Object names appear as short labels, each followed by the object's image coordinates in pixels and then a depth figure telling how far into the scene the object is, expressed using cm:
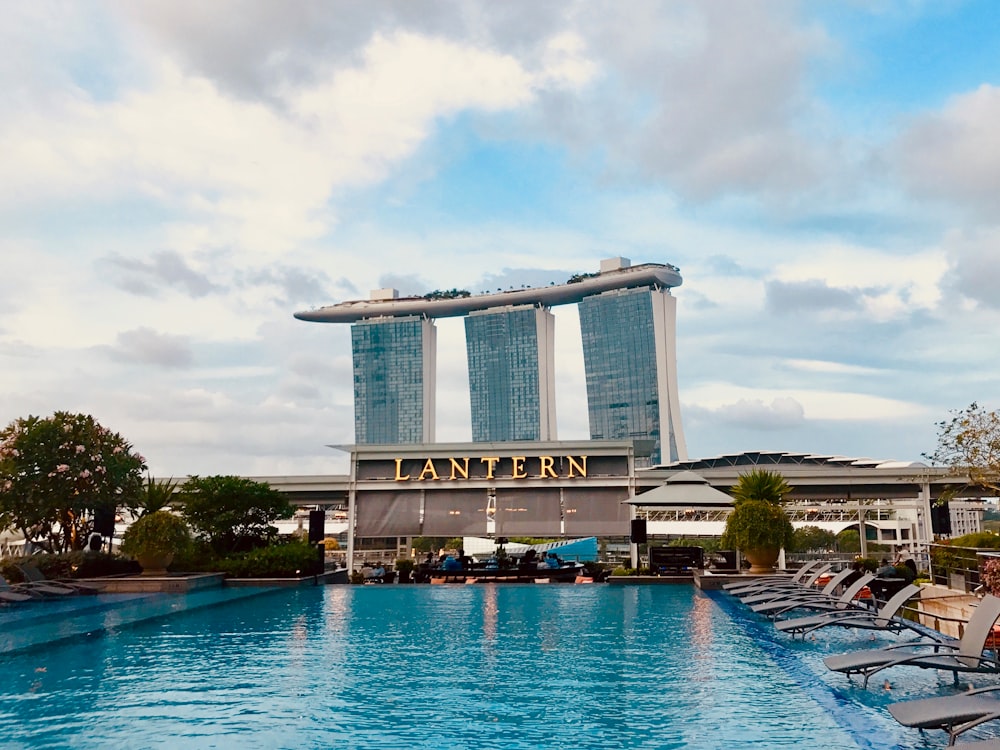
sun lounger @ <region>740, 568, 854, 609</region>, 1501
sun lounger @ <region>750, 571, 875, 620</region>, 1301
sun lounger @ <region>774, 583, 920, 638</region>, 1108
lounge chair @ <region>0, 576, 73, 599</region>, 1823
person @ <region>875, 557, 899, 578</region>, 1830
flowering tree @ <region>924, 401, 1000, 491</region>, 1962
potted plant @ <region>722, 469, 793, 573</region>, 2164
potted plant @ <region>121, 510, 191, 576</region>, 2181
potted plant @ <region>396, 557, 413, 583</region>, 2704
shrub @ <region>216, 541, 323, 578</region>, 2457
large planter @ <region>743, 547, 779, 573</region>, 2239
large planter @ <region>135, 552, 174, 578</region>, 2212
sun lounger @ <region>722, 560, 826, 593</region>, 1827
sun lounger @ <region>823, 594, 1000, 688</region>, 785
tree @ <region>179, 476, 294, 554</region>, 2562
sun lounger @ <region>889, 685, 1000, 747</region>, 561
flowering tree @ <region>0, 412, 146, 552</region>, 2162
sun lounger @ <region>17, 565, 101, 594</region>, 1986
